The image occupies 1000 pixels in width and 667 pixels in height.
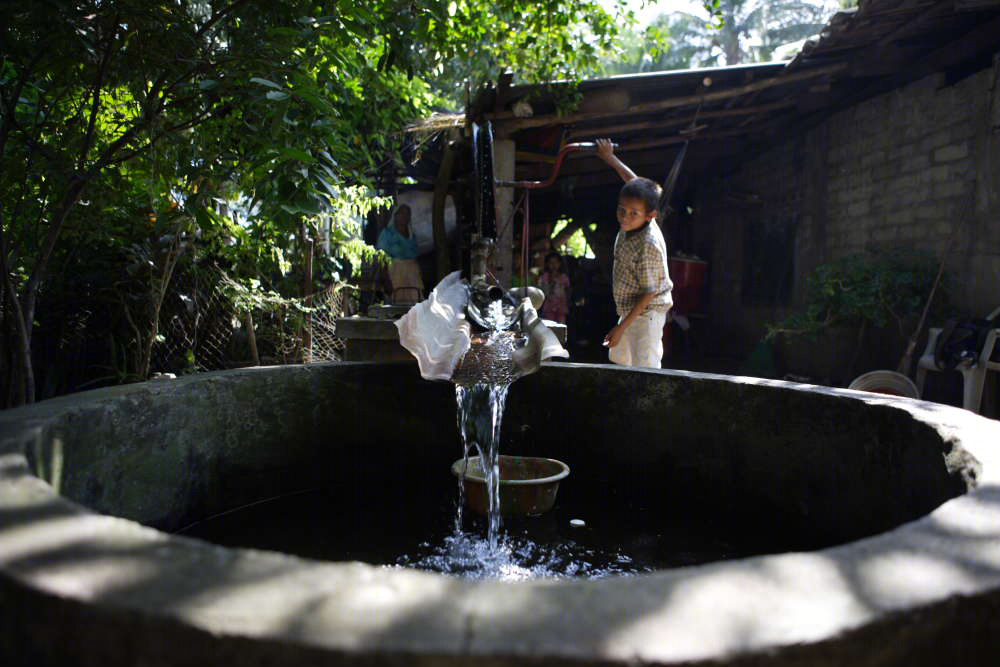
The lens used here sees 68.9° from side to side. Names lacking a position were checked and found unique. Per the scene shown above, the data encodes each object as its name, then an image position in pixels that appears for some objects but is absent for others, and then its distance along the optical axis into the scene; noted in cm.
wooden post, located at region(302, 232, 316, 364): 595
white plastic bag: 290
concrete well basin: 89
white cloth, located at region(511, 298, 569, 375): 300
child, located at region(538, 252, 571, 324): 930
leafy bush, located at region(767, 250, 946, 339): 613
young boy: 400
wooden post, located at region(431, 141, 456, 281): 804
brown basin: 301
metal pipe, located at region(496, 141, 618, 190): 365
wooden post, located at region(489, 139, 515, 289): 695
